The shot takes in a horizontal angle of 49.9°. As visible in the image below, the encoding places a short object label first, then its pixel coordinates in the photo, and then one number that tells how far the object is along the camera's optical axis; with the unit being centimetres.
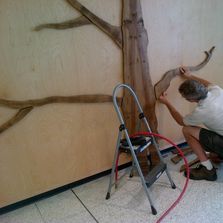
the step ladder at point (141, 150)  189
